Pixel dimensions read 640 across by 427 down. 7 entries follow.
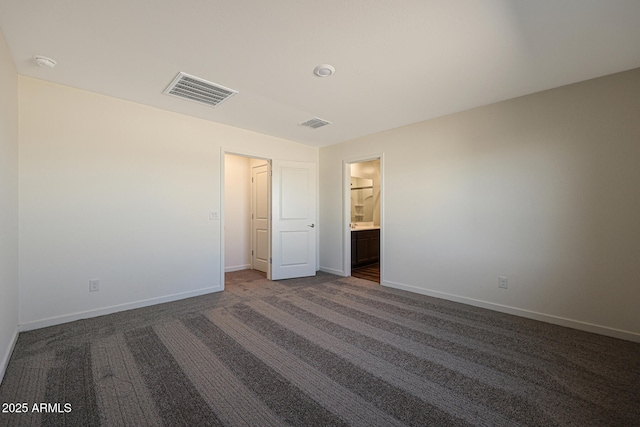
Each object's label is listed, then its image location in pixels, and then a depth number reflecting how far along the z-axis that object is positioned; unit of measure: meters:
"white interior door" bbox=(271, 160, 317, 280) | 4.68
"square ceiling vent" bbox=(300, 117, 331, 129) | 3.80
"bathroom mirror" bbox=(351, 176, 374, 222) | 6.80
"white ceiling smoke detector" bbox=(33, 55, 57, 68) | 2.25
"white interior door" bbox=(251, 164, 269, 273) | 5.18
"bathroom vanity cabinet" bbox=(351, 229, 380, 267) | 5.60
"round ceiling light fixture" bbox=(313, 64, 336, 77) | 2.37
